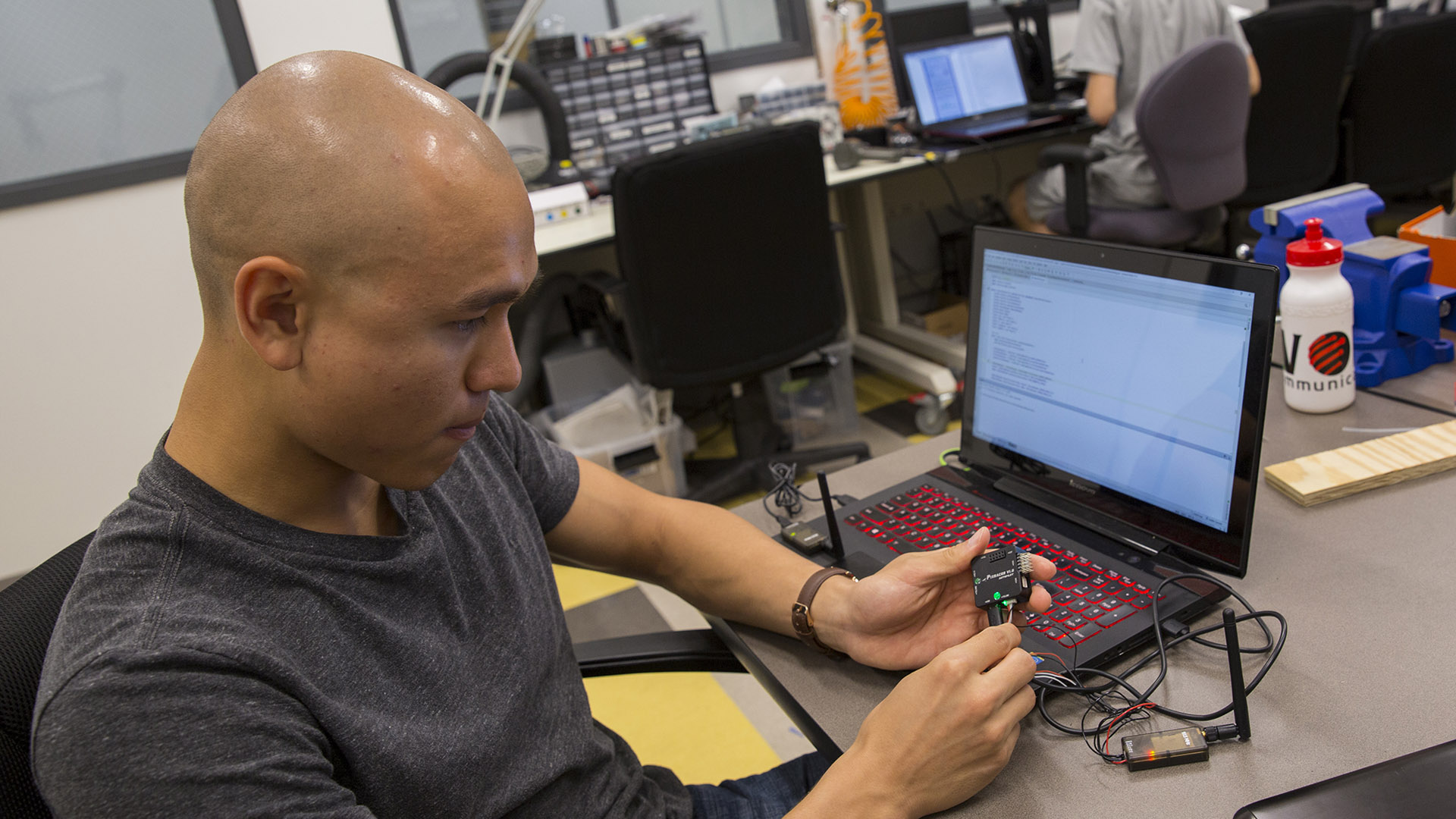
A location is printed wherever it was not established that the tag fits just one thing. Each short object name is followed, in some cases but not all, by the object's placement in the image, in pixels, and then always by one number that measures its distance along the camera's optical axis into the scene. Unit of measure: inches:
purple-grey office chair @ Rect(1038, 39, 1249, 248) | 96.0
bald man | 22.8
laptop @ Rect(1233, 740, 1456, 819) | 20.9
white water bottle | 41.9
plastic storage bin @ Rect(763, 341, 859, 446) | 111.0
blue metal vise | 43.9
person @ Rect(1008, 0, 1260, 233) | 105.4
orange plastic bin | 46.1
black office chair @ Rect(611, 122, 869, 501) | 82.5
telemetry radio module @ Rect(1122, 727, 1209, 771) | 25.9
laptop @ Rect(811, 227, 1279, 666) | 31.4
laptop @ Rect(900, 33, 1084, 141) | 127.4
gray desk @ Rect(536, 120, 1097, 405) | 106.6
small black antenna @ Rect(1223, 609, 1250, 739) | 26.3
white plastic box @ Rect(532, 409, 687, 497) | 100.9
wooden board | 36.6
